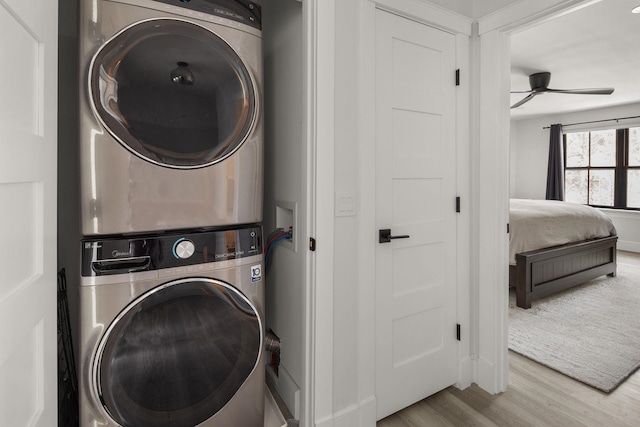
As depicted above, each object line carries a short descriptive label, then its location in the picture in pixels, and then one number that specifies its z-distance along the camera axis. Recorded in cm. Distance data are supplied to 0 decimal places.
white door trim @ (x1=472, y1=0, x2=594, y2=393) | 195
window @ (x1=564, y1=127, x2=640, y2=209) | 593
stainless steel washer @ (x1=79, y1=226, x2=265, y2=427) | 112
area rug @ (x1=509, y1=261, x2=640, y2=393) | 228
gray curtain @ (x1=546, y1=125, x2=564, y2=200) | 678
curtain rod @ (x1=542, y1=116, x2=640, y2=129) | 575
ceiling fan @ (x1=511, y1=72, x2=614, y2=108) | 413
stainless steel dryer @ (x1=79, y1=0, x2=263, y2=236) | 108
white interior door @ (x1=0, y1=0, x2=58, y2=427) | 64
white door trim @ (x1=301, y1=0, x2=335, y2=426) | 145
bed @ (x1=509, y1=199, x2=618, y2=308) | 333
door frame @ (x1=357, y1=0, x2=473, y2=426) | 163
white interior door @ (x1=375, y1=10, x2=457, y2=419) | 176
